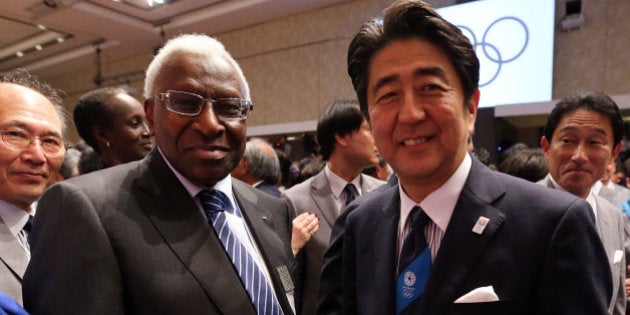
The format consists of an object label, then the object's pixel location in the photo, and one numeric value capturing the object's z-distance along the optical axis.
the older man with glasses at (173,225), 0.99
